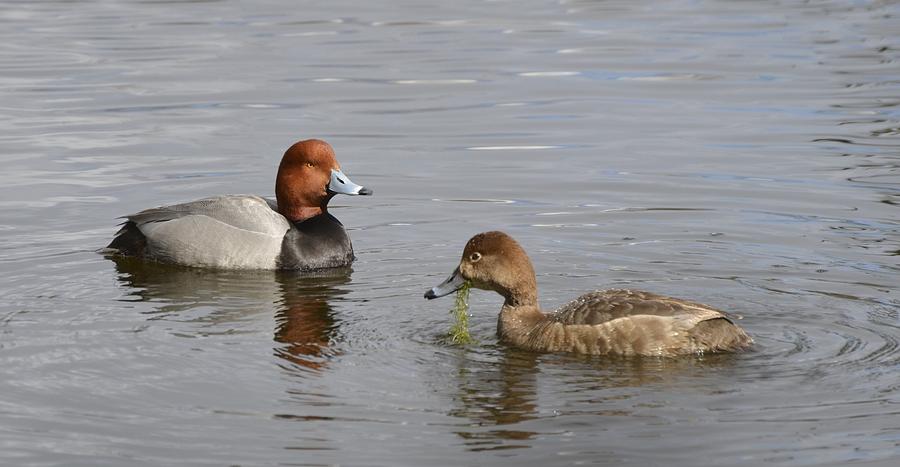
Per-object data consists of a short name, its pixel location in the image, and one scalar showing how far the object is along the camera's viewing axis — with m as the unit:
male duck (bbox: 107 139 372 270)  22.31
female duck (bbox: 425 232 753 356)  16.34
